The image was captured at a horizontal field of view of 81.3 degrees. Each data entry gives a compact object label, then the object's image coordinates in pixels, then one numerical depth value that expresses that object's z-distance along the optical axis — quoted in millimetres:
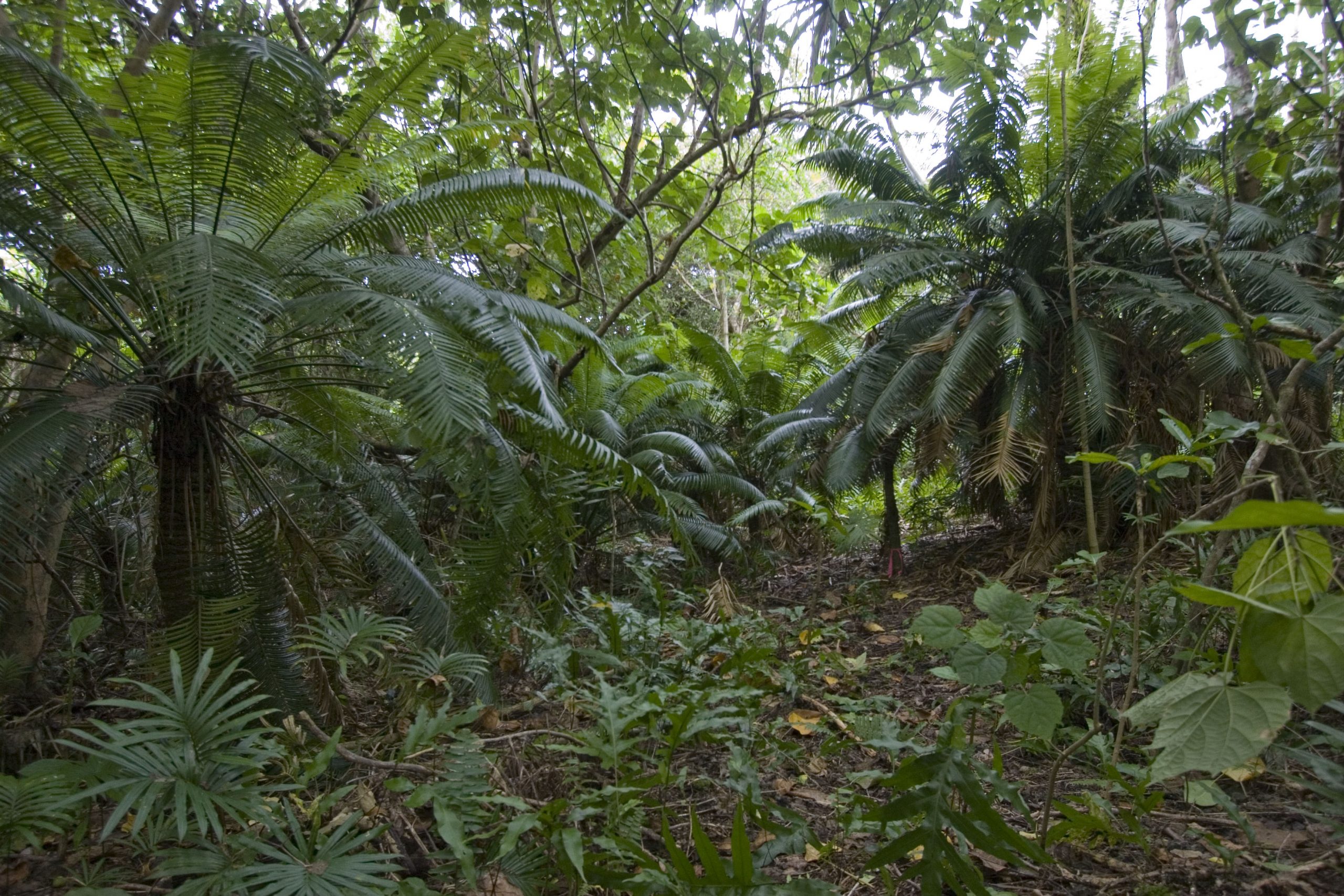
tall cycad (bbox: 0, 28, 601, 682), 2469
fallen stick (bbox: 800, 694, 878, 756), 2619
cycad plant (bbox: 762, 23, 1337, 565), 4793
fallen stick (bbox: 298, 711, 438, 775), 1941
